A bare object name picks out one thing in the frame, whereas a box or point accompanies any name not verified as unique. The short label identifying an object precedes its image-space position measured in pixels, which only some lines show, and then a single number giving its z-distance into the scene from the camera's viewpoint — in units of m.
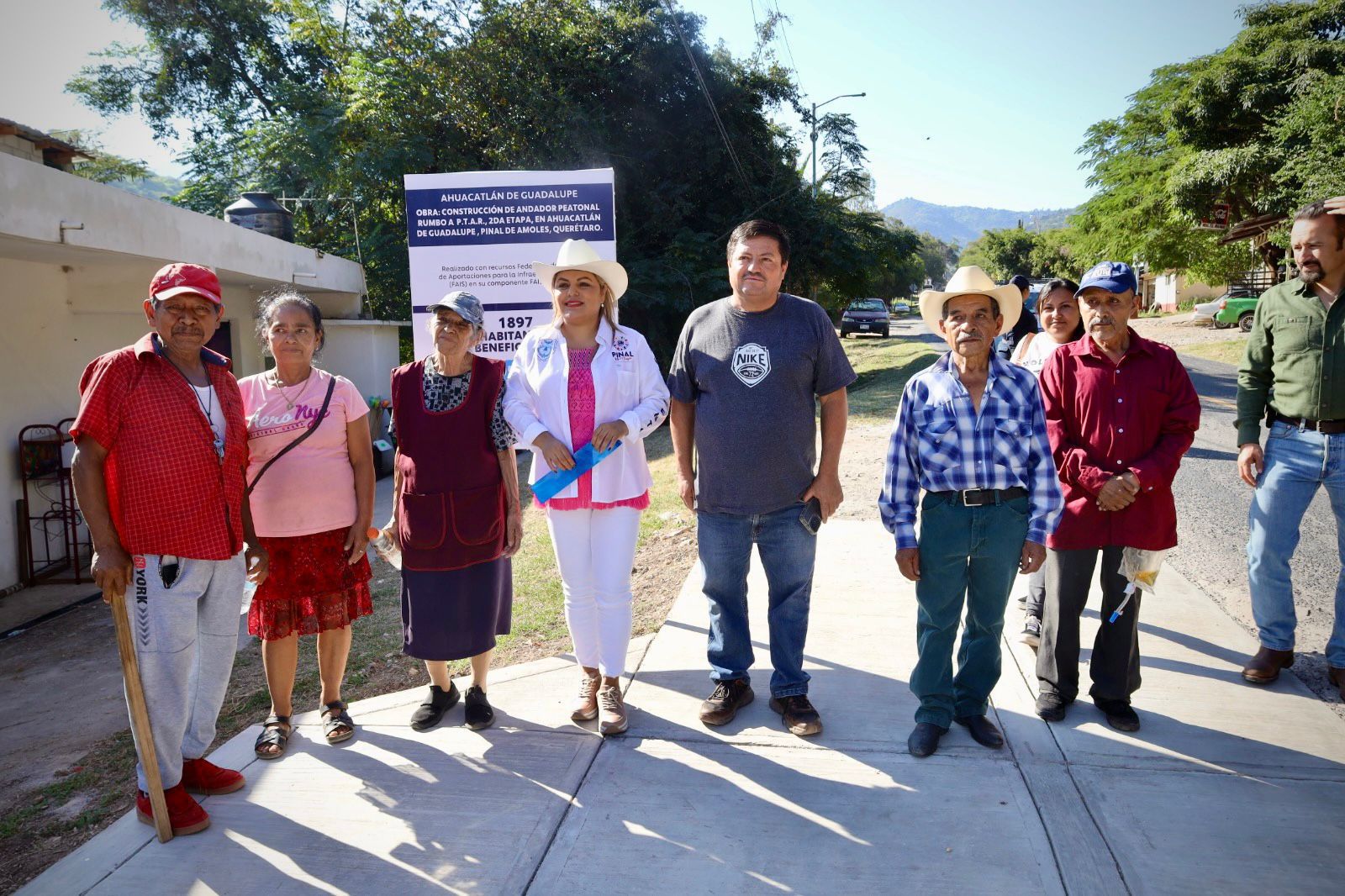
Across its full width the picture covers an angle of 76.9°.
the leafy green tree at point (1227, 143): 19.17
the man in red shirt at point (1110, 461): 3.36
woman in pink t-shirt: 3.36
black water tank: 11.59
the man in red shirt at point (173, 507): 2.80
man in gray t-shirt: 3.37
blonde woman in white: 3.45
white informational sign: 5.10
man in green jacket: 3.68
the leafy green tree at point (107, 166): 29.07
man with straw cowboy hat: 3.15
